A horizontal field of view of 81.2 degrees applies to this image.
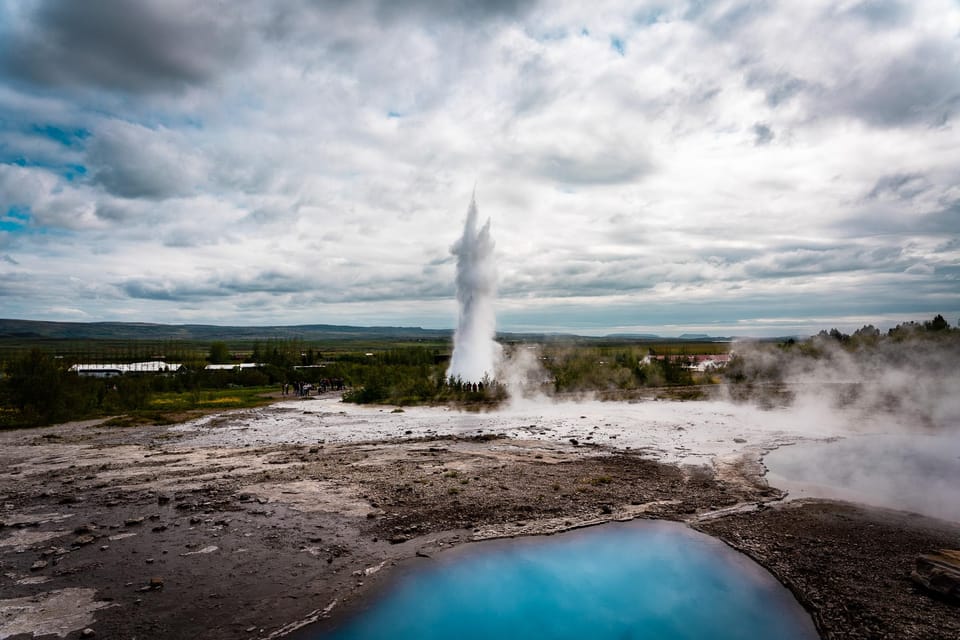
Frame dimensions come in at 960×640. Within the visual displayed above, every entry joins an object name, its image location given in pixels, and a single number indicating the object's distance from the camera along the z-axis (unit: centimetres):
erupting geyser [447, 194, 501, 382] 3456
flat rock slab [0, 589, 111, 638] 664
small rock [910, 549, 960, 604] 718
